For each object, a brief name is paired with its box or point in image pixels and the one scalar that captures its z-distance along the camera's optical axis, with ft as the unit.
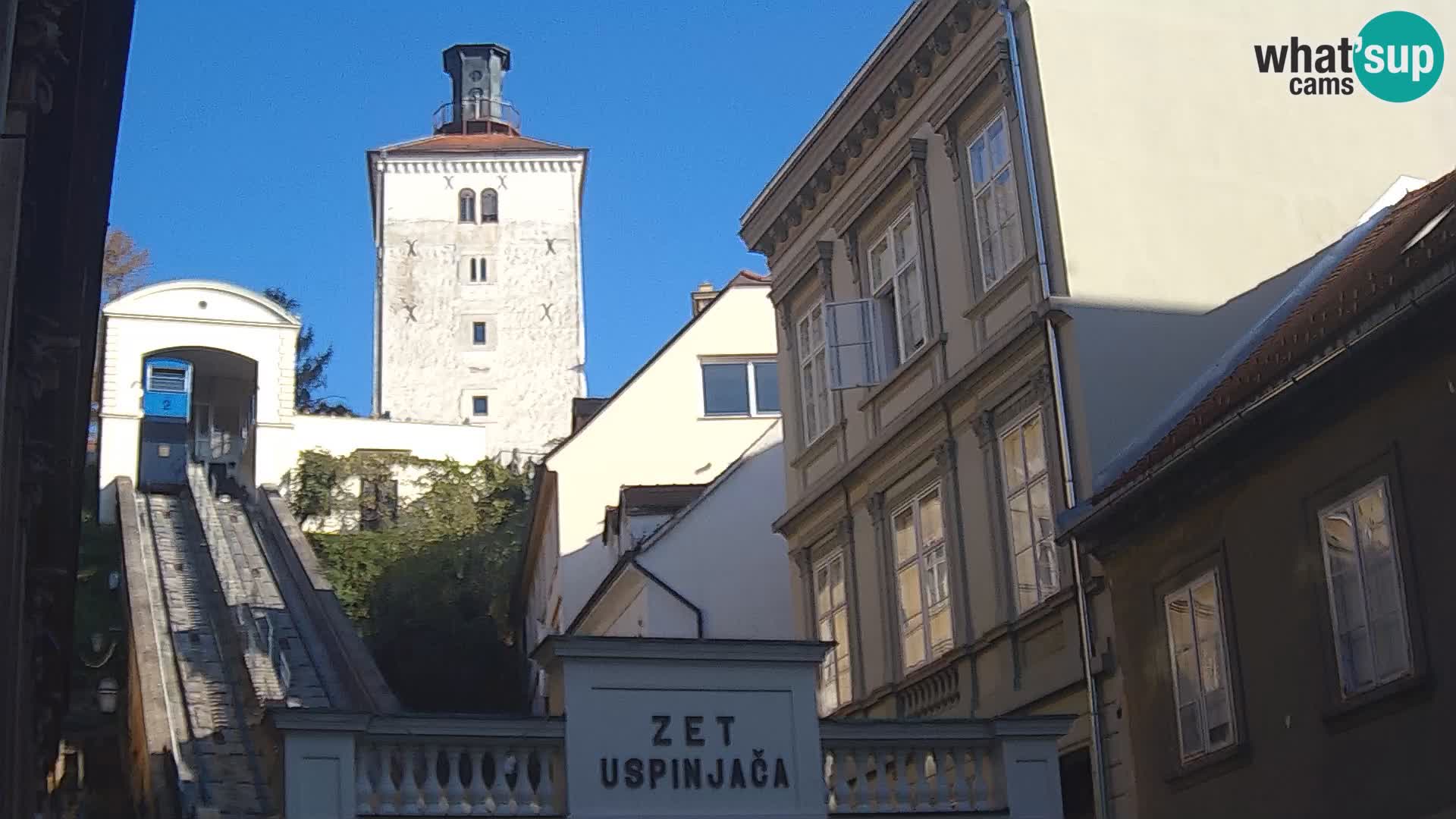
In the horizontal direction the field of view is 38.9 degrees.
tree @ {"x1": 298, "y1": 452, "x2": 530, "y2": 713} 132.46
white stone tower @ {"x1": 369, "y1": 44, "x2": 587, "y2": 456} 251.39
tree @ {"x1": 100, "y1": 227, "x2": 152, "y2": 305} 231.30
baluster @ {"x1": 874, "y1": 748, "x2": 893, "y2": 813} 50.57
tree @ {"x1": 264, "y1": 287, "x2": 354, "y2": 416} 262.47
